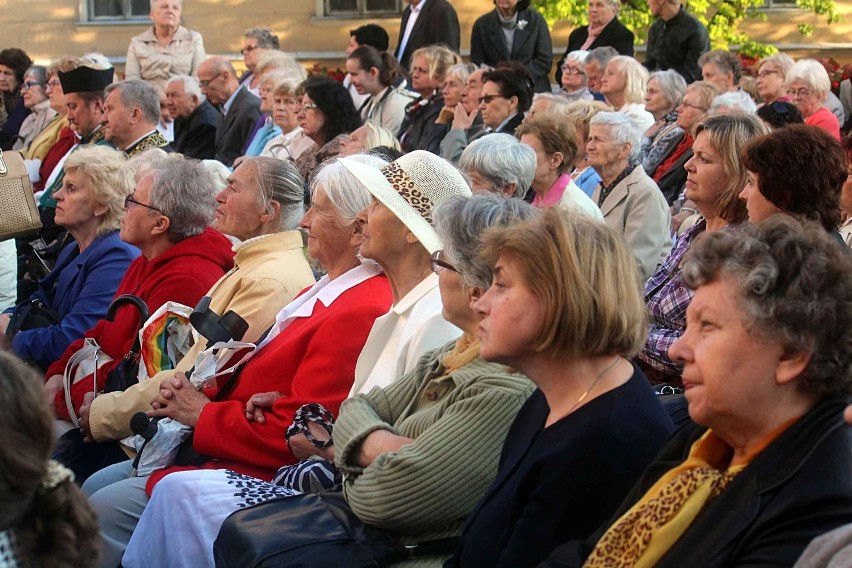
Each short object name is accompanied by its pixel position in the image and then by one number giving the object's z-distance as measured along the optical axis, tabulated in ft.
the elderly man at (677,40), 37.88
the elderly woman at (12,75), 45.27
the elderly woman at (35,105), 39.93
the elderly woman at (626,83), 30.96
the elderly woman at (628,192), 21.33
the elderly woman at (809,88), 30.37
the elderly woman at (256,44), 41.75
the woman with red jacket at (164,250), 17.81
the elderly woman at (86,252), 19.72
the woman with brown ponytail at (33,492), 7.14
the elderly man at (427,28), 40.81
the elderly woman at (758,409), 7.93
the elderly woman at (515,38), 40.78
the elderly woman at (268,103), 32.65
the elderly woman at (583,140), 25.30
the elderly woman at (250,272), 16.08
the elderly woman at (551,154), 21.59
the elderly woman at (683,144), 26.25
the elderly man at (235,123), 35.04
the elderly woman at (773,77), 32.73
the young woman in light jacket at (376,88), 33.94
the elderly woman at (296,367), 14.06
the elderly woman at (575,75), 35.42
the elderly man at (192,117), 35.91
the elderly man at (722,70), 32.50
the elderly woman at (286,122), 30.09
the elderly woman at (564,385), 9.55
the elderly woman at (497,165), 19.07
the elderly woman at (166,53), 43.93
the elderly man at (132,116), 27.81
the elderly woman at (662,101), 28.99
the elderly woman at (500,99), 28.68
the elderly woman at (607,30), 38.88
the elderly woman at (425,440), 10.89
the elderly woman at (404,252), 13.37
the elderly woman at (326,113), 27.17
